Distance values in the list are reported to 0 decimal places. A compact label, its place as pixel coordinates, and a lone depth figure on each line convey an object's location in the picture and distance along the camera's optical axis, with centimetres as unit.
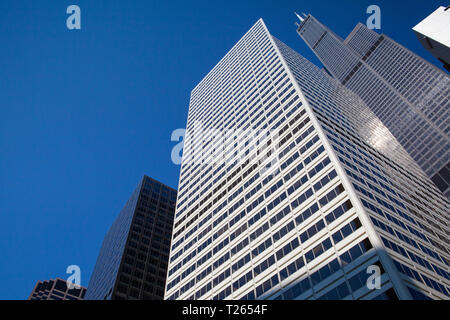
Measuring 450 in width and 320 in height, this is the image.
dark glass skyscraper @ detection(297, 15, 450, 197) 14025
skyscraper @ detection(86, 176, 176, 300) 10450
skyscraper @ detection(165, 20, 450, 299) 4019
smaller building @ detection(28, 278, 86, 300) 18300
